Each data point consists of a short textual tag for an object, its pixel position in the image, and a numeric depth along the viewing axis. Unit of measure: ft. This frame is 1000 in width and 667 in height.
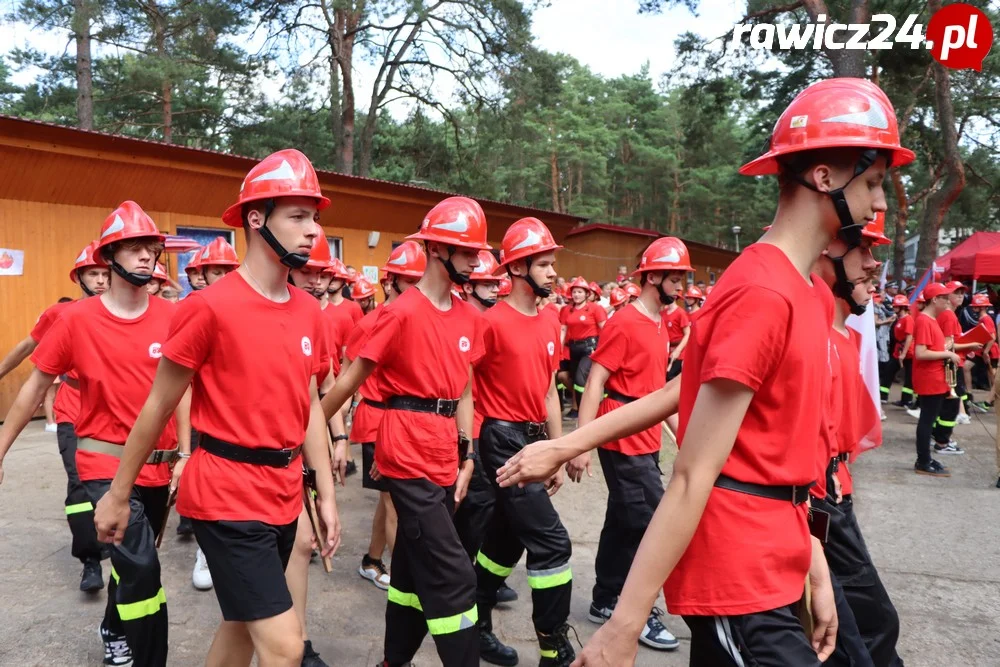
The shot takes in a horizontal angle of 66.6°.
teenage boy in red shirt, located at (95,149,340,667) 8.81
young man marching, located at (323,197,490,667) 11.13
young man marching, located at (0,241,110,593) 16.03
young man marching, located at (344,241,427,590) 17.04
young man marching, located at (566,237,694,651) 15.16
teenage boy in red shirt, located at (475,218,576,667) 12.69
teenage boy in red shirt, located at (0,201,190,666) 12.55
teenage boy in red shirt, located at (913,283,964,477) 28.89
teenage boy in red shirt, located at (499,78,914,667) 5.53
